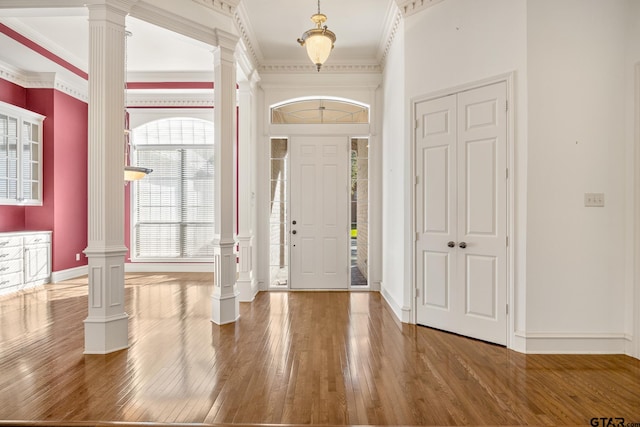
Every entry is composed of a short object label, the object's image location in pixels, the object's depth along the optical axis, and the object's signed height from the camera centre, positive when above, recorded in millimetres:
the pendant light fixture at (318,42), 3764 +1732
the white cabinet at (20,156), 5867 +916
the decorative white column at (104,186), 3371 +235
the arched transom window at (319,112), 6277 +1684
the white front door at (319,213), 6176 -18
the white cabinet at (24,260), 5590 -759
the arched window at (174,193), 7836 +398
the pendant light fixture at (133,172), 5155 +565
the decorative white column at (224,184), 4340 +325
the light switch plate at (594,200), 3395 +109
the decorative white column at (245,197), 5469 +213
